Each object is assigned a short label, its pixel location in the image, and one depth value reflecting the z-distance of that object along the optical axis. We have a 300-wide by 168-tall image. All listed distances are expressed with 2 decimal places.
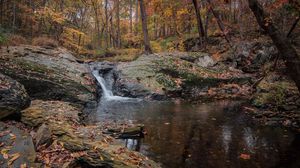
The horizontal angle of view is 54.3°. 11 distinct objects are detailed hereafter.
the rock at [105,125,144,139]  7.67
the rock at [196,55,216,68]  18.11
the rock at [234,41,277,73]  18.16
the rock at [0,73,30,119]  6.27
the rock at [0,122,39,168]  4.39
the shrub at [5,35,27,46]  16.02
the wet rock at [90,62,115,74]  17.34
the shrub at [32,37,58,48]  18.22
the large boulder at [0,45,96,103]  10.75
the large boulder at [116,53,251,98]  14.19
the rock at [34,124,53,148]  5.23
